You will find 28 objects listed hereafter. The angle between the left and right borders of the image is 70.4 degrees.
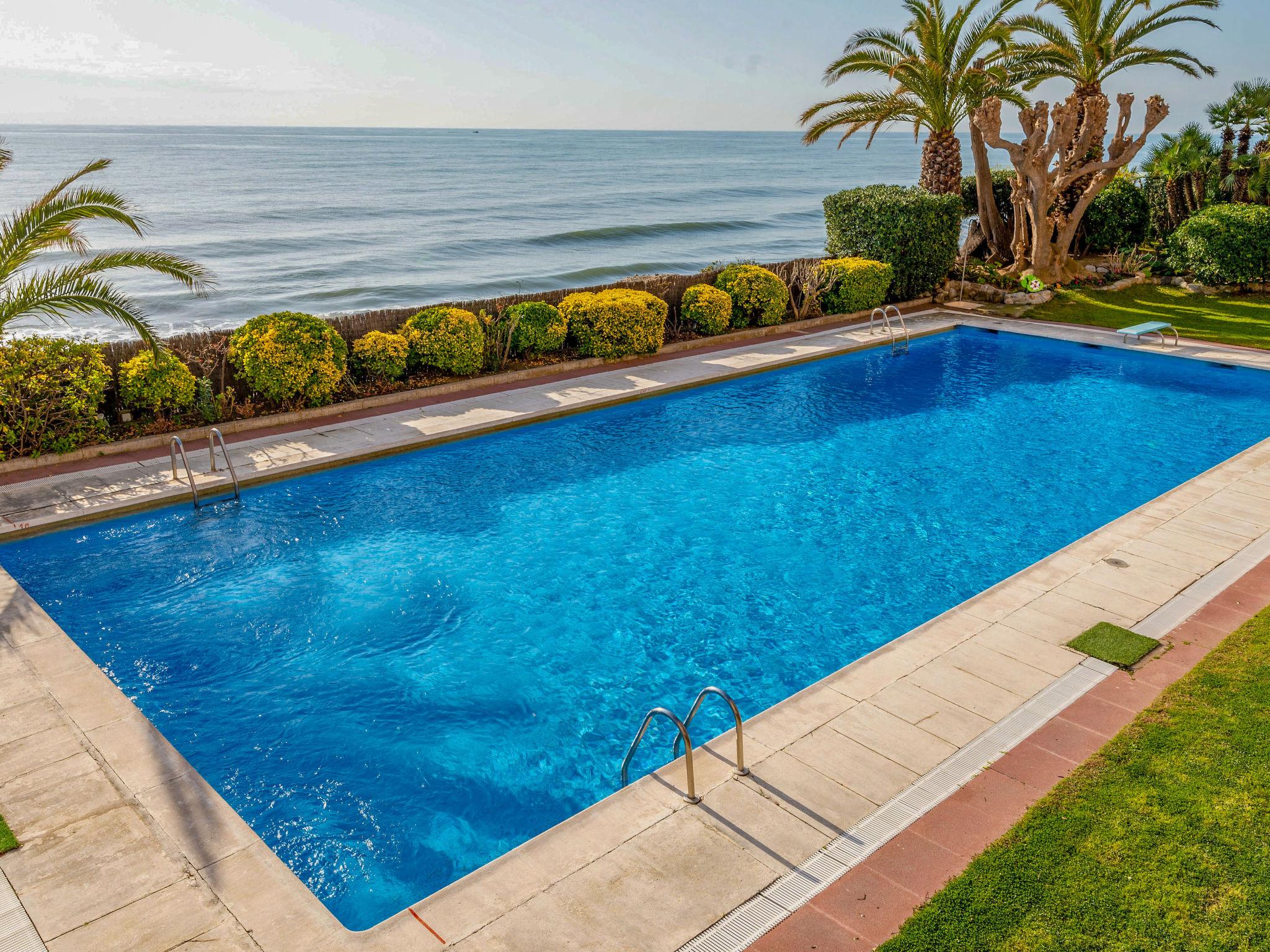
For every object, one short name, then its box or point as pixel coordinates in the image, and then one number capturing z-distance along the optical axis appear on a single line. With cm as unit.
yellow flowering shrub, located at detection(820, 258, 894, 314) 2161
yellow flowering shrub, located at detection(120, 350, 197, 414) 1312
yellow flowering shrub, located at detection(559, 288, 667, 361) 1770
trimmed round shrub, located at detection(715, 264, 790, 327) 2014
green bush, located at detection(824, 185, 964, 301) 2222
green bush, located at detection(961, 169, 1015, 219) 2781
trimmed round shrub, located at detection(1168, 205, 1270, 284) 2261
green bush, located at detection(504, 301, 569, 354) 1703
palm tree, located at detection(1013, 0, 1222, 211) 2322
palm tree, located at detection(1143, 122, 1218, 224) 2688
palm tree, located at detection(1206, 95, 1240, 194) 2900
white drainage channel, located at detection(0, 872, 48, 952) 484
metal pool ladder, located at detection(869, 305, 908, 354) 1967
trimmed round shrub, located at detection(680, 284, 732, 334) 1947
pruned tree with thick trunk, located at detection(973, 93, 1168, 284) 2228
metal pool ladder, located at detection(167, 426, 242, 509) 1117
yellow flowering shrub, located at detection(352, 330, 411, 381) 1541
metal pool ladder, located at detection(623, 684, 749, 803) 562
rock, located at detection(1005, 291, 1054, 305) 2322
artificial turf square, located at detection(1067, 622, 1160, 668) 751
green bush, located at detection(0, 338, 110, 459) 1223
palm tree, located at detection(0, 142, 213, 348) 1151
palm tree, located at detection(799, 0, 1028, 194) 2286
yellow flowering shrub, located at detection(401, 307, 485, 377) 1598
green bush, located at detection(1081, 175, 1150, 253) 2633
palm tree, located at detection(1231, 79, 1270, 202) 2847
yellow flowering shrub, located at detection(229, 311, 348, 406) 1407
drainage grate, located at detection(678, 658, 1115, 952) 491
